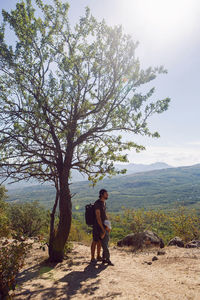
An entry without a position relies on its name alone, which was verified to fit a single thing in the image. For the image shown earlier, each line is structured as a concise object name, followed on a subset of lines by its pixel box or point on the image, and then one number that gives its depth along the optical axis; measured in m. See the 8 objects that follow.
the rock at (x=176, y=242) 11.91
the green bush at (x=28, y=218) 27.19
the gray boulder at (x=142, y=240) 11.83
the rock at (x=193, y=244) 10.82
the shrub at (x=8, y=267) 4.41
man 7.71
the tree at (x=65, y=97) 8.06
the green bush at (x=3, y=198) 23.49
